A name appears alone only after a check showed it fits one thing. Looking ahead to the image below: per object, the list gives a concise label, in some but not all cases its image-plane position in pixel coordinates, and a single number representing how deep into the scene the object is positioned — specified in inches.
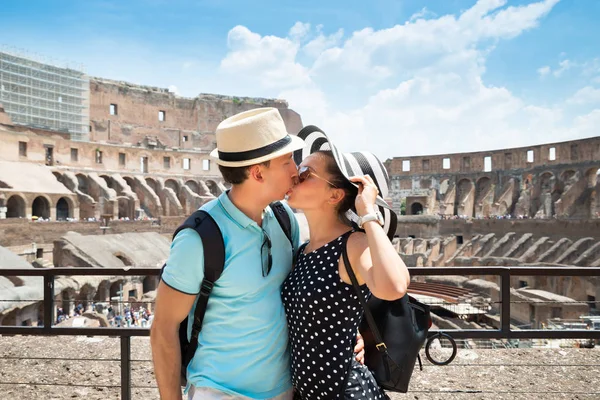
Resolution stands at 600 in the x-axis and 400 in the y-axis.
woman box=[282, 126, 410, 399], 66.3
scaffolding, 1464.1
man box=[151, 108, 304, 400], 67.5
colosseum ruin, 717.3
